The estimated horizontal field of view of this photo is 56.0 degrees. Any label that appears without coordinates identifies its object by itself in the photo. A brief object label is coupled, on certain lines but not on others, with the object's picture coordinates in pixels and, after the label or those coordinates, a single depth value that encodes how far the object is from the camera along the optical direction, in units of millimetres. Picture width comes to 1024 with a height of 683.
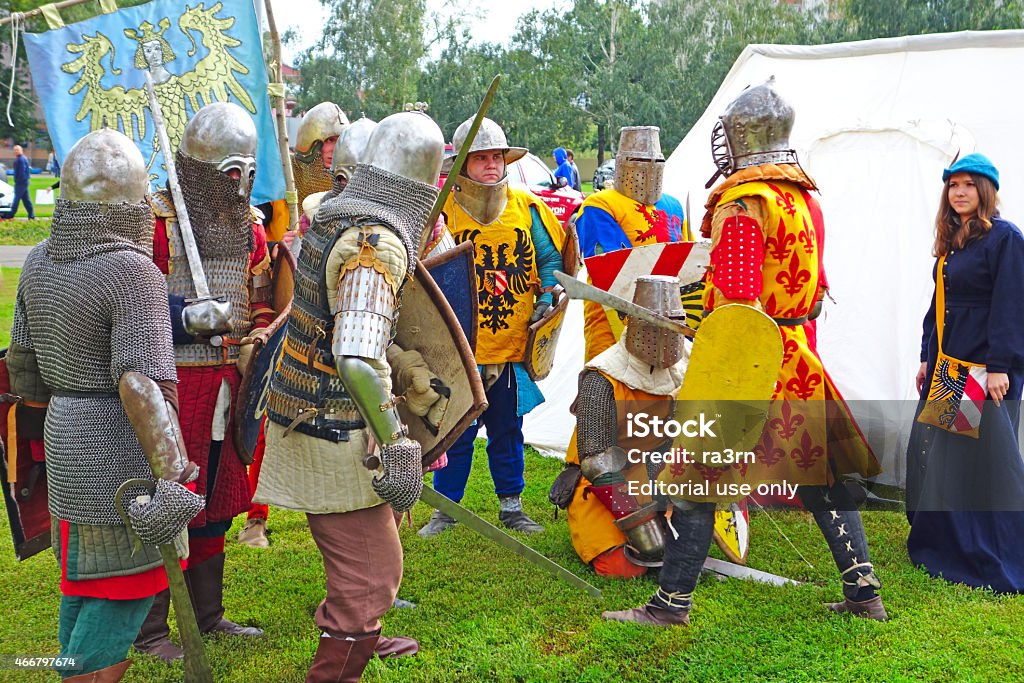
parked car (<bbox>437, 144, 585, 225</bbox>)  13461
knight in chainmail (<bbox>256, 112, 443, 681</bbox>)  2781
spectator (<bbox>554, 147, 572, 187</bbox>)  19875
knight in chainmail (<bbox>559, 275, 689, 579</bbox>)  4195
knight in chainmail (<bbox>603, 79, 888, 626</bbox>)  3713
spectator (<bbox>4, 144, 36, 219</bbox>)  18344
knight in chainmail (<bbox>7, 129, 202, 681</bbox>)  2701
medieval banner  3568
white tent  6000
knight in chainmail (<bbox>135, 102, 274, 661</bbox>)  3506
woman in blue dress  4293
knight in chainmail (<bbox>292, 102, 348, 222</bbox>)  5332
